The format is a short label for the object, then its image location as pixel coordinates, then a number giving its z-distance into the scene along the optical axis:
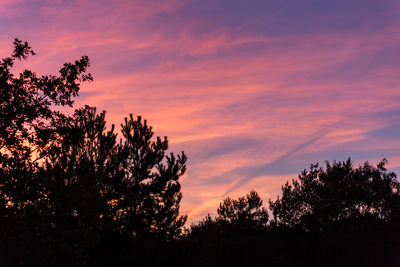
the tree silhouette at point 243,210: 65.69
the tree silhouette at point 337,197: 51.94
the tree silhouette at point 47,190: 14.51
